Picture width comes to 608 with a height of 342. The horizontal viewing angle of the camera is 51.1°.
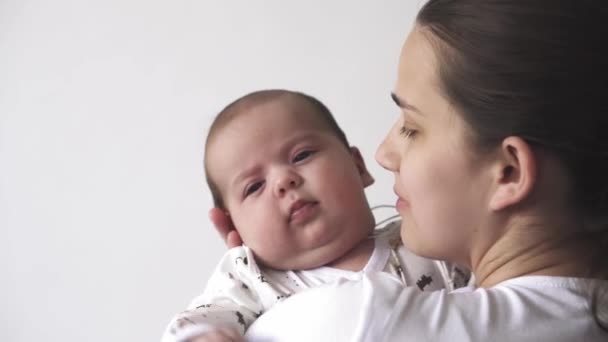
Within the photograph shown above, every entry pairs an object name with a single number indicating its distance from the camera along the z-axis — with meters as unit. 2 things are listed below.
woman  0.64
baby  1.04
